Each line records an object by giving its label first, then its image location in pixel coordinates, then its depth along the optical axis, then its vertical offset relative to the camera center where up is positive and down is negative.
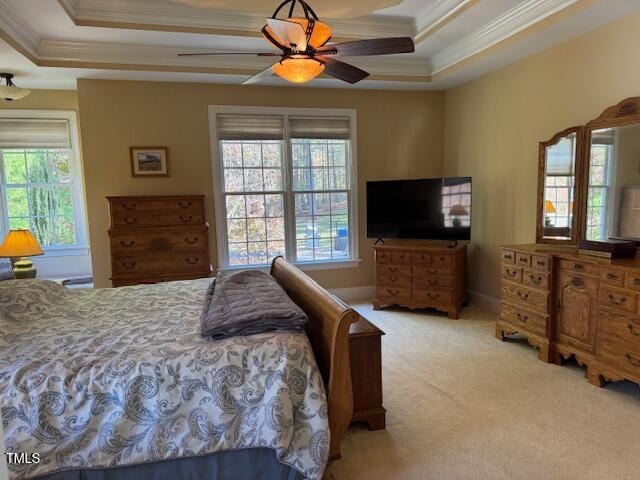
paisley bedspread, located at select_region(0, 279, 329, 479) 1.79 -0.86
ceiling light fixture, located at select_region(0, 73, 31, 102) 4.18 +1.16
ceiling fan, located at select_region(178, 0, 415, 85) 2.42 +0.93
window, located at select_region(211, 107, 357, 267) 5.01 +0.19
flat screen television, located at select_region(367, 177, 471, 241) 4.64 -0.13
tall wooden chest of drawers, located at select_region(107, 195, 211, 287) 4.33 -0.37
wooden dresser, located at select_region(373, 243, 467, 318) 4.62 -0.89
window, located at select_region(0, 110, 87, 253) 5.35 +0.37
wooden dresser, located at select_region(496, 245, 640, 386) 2.82 -0.87
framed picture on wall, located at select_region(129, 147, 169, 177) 4.66 +0.47
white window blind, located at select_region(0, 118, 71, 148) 5.29 +0.93
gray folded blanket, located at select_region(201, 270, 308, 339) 2.14 -0.59
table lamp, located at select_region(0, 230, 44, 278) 3.86 -0.39
